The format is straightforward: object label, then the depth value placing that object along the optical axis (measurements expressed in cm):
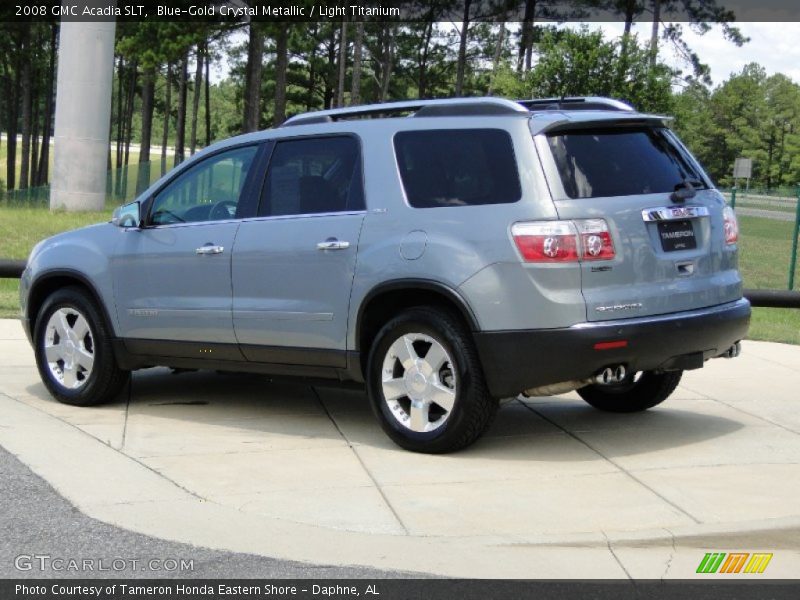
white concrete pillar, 2712
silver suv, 655
